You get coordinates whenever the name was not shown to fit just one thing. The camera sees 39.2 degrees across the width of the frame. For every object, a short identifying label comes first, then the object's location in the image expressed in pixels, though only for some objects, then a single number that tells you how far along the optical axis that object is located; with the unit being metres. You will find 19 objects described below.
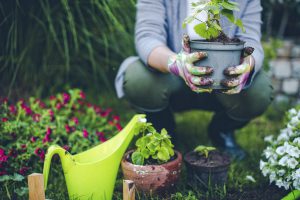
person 1.70
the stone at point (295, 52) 2.76
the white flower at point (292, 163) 1.45
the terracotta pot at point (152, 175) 1.39
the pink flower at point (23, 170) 1.56
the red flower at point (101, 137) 1.83
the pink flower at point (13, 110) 1.83
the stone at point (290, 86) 2.71
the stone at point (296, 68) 2.72
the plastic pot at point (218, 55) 1.28
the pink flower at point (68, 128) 1.77
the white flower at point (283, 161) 1.47
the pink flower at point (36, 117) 1.79
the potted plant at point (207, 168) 1.50
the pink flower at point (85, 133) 1.76
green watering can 1.35
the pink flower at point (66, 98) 1.96
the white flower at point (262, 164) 1.54
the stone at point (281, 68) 2.75
